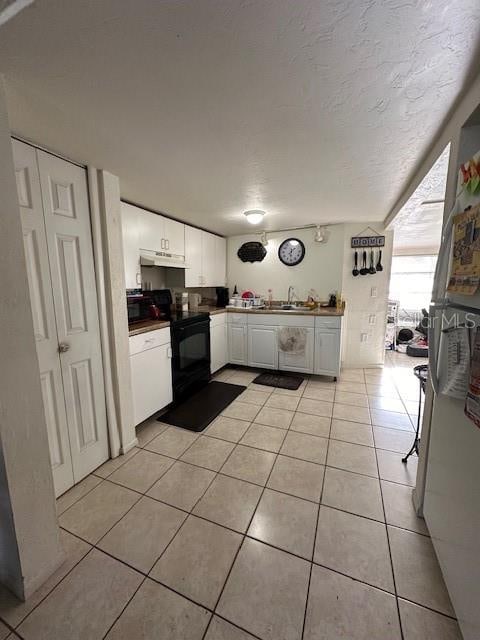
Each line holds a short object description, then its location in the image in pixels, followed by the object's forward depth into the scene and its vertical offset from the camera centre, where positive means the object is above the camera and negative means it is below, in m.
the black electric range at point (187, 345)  2.54 -0.63
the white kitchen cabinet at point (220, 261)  3.87 +0.37
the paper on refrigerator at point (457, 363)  0.92 -0.29
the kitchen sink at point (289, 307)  3.56 -0.31
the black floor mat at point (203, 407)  2.36 -1.21
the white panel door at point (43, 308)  1.33 -0.11
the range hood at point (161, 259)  2.44 +0.28
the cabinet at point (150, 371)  2.08 -0.73
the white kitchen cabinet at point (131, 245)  2.21 +0.36
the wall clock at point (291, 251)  3.69 +0.49
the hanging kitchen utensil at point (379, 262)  3.41 +0.30
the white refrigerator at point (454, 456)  0.86 -0.67
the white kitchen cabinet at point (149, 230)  2.40 +0.55
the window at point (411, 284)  5.13 +0.01
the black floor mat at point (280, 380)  3.15 -1.20
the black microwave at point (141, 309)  2.22 -0.20
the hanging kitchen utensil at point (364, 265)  3.45 +0.26
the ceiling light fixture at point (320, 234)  3.49 +0.69
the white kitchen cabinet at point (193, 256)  3.16 +0.37
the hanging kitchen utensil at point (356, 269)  3.49 +0.21
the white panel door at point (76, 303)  1.46 -0.10
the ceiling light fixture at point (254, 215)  2.68 +0.74
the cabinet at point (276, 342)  3.13 -0.73
